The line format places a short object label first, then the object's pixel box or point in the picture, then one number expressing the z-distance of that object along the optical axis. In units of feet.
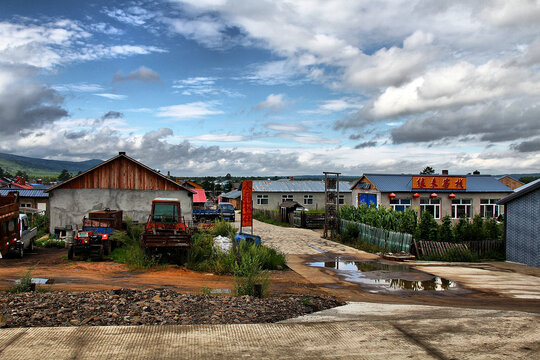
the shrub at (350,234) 89.76
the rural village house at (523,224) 61.31
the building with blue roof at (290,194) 193.88
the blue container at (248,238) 63.46
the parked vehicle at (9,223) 59.77
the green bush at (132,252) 55.24
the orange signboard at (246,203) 66.62
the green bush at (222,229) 72.10
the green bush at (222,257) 53.52
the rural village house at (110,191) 89.76
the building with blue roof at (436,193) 118.93
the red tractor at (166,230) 56.49
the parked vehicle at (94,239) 61.26
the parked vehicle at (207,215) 126.72
